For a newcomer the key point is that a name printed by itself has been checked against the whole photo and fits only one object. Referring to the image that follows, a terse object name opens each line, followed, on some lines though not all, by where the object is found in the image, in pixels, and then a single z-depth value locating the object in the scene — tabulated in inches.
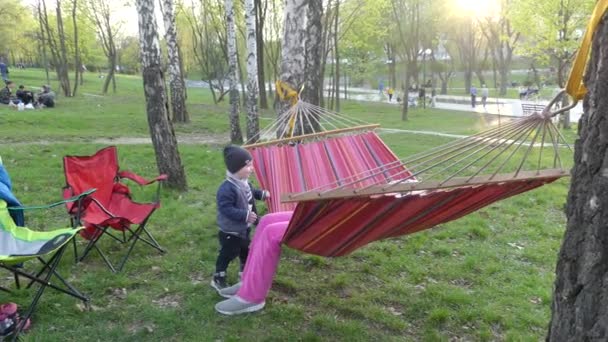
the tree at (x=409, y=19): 663.1
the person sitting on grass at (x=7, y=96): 517.0
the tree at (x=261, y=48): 661.0
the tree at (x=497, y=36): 1132.6
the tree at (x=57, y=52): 713.6
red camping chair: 133.9
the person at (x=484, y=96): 896.9
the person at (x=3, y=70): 750.0
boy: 116.5
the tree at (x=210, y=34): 813.9
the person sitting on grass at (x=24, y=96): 507.5
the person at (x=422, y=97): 901.5
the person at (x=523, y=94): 1032.7
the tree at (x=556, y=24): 508.4
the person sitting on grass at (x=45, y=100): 525.7
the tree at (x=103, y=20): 906.7
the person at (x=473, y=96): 909.4
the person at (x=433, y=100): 935.2
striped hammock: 84.2
